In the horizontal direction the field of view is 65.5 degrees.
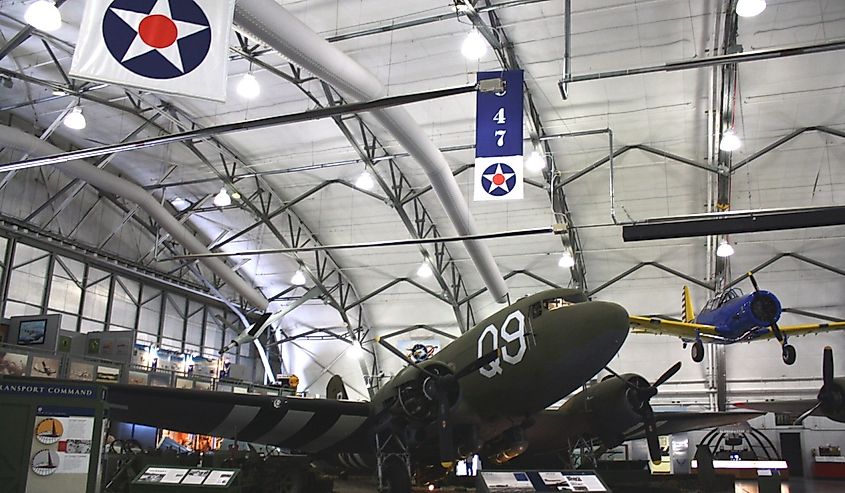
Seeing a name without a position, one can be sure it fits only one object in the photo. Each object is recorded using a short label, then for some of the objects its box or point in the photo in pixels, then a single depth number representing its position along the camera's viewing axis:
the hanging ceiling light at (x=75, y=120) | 17.86
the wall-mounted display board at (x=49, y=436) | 7.52
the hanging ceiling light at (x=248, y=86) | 16.38
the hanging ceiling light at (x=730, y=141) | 18.68
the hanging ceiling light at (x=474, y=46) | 14.79
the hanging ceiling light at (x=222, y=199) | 24.47
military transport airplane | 10.95
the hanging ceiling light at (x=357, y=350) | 33.66
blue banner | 13.91
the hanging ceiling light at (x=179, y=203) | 30.59
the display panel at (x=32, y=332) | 20.41
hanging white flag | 5.11
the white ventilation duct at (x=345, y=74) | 13.39
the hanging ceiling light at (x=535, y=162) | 20.70
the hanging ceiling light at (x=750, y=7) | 12.89
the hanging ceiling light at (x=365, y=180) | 23.30
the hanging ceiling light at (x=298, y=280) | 28.73
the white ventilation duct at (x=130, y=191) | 20.53
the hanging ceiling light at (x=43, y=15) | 11.57
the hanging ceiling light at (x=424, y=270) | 27.72
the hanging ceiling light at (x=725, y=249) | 23.25
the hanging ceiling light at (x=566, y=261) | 25.45
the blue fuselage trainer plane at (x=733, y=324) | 19.80
